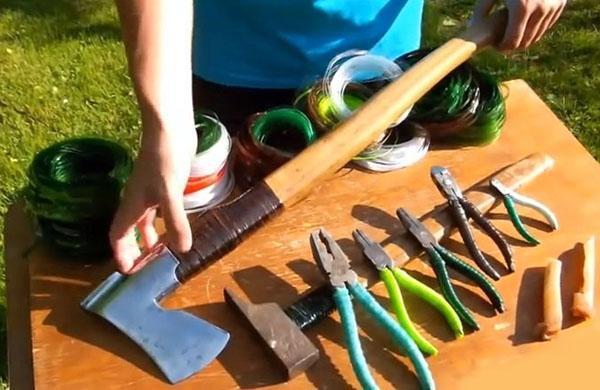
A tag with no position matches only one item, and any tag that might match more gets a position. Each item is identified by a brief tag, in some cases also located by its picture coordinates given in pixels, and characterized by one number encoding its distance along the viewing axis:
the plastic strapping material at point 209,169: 1.25
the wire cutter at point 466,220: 1.20
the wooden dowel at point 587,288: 1.14
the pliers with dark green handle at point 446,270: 1.14
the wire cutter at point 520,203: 1.25
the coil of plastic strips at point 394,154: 1.34
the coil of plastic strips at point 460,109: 1.37
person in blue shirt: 1.01
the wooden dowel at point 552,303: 1.12
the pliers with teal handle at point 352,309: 1.05
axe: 1.10
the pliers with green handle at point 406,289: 1.11
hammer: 1.07
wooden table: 1.08
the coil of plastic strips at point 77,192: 1.16
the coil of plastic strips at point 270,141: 1.29
